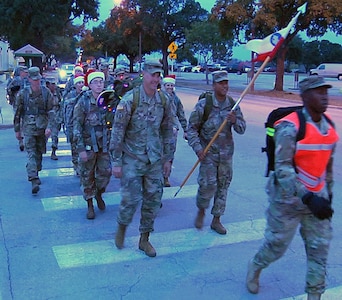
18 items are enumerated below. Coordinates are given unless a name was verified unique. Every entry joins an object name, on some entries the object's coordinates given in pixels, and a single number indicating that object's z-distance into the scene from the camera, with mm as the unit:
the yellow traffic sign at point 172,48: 34669
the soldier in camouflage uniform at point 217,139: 5074
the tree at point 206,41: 40469
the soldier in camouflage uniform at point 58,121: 9500
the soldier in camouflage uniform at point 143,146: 4535
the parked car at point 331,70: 54562
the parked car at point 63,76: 27559
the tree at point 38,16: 37500
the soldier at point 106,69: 11703
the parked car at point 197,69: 79188
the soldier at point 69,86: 9419
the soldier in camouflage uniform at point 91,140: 5848
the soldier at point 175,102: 7285
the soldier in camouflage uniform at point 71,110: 7252
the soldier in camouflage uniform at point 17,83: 10779
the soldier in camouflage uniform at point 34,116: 7148
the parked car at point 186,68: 83375
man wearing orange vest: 3264
